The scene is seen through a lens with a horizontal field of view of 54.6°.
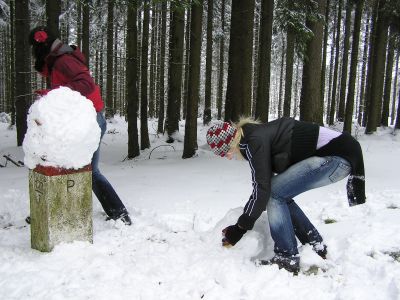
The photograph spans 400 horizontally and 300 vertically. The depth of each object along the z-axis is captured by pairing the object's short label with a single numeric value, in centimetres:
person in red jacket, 367
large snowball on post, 340
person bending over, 306
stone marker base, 351
